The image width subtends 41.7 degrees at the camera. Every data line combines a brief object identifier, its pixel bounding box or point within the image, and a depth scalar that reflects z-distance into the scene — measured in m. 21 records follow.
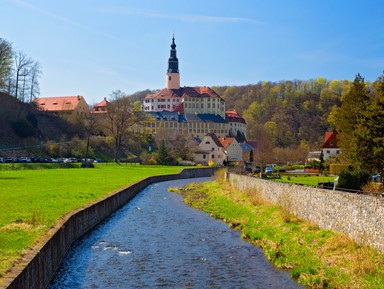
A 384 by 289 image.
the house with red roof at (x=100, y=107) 158.41
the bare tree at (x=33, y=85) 120.62
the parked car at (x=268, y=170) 70.05
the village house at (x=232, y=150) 135.98
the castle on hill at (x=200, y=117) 176.50
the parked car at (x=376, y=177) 49.76
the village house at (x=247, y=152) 125.79
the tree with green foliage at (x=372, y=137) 40.88
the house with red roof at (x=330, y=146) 90.44
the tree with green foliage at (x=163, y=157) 111.75
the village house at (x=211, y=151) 127.81
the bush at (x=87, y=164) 87.56
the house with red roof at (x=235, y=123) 186.35
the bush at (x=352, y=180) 34.06
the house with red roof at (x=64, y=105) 139.77
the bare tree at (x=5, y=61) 97.00
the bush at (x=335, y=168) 60.68
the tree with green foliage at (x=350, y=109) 56.91
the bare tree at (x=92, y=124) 106.93
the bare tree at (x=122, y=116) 108.62
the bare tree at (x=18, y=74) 114.94
